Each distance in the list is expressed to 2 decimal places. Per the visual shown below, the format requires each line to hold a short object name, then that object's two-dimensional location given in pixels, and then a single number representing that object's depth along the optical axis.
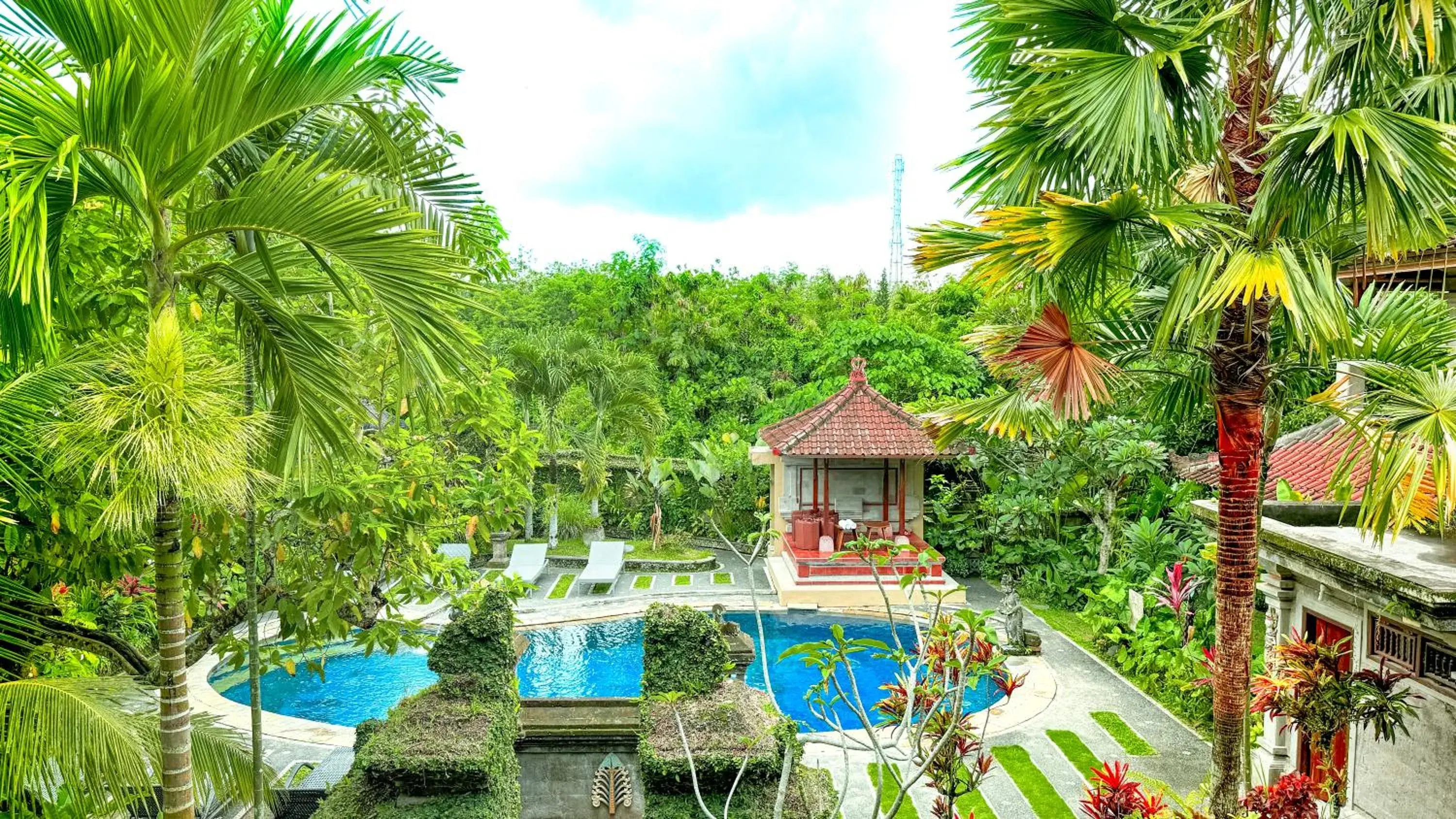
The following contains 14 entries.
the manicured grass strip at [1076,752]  8.75
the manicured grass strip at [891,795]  7.57
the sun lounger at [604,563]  16.42
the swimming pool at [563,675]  11.63
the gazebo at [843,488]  15.36
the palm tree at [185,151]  2.84
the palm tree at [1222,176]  4.12
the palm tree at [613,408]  17.89
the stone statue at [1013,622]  12.26
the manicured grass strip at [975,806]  7.73
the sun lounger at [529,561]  16.72
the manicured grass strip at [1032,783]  7.87
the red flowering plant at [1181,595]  11.12
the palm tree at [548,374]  17.45
